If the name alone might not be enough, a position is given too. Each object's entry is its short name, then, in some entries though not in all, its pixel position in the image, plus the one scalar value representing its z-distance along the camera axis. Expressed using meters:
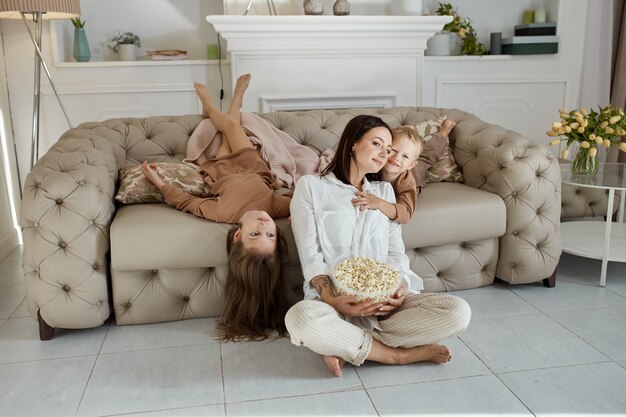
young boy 2.11
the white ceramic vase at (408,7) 3.73
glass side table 2.55
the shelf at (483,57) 3.98
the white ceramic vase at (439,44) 3.96
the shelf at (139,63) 3.58
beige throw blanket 2.63
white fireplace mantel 3.54
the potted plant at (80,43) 3.57
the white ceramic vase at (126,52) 3.64
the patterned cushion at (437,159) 2.74
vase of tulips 2.62
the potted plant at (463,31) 3.96
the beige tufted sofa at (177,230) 2.07
